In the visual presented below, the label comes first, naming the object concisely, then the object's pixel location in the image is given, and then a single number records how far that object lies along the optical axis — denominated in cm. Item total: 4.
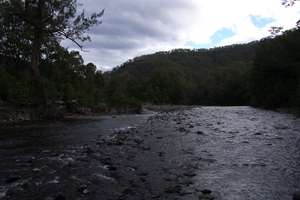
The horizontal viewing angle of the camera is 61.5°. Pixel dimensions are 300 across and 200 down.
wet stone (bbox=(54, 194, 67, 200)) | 552
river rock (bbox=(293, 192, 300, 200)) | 531
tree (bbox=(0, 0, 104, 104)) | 2023
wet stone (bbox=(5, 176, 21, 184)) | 642
